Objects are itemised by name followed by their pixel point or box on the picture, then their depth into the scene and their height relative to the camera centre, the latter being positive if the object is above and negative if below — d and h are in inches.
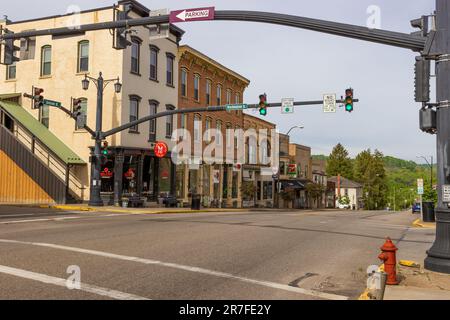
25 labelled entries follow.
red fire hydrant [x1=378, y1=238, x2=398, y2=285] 296.7 -52.1
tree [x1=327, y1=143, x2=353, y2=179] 4537.9 +158.1
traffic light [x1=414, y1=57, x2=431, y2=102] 336.5 +71.7
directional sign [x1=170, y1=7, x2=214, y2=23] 449.1 +158.5
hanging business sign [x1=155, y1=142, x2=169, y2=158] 1205.1 +72.3
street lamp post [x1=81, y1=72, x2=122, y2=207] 1005.2 +39.7
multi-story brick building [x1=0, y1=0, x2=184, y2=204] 1135.0 +213.0
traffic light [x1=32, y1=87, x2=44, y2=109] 884.0 +145.0
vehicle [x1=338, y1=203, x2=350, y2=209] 3379.7 -193.7
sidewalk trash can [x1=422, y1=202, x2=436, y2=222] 1045.2 -70.8
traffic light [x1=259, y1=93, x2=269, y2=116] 931.3 +147.1
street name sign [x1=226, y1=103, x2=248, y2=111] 943.0 +144.5
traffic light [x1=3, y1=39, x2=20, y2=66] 574.6 +151.0
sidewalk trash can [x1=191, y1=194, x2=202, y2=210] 1189.7 -65.4
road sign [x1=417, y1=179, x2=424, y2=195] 1256.8 -16.0
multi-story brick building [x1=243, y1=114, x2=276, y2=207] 1844.2 +58.9
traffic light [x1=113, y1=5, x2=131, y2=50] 508.5 +151.9
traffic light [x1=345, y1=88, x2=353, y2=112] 890.7 +148.3
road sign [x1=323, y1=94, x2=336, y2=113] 900.0 +147.6
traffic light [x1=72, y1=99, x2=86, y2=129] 933.0 +125.5
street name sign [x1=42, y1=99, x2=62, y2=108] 898.0 +142.0
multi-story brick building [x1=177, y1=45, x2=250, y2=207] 1397.6 +190.1
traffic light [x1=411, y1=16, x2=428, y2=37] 359.9 +120.4
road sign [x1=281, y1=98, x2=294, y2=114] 914.7 +143.2
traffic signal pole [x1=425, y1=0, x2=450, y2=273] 329.4 +32.6
